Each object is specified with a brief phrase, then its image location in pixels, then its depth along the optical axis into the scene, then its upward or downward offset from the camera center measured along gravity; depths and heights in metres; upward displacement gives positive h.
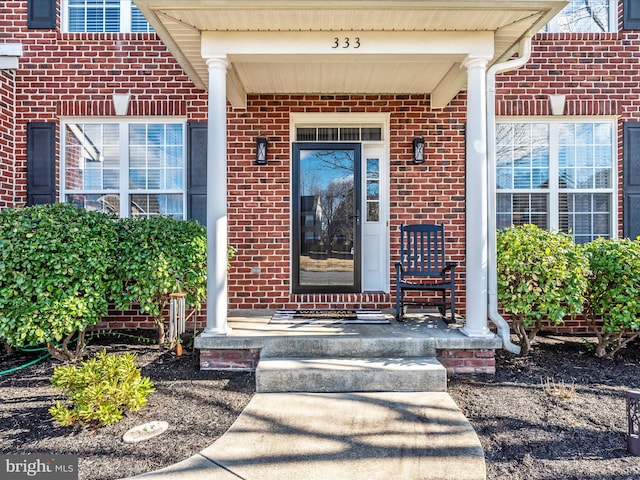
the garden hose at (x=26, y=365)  3.57 -1.14
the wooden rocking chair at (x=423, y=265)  4.08 -0.24
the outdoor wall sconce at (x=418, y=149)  4.75 +1.10
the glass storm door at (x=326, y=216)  4.91 +0.32
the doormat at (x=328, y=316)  4.05 -0.78
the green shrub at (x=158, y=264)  3.65 -0.21
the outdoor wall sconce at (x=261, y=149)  4.75 +1.10
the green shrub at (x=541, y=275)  3.63 -0.30
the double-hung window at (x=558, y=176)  4.90 +0.82
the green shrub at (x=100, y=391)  2.46 -0.94
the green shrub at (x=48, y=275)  3.32 -0.29
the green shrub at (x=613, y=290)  3.64 -0.44
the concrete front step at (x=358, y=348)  3.38 -0.89
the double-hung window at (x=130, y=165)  4.88 +0.93
